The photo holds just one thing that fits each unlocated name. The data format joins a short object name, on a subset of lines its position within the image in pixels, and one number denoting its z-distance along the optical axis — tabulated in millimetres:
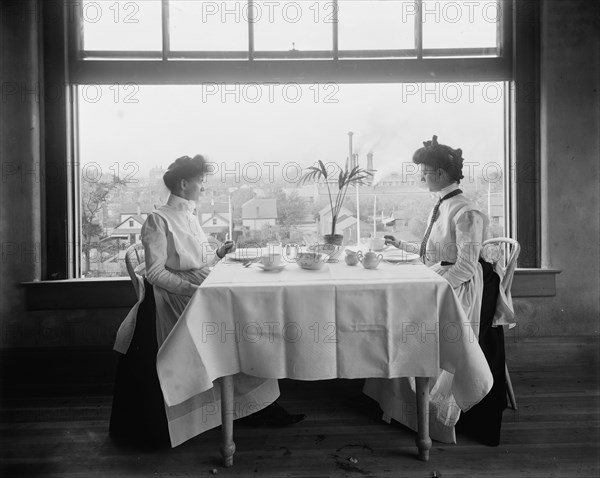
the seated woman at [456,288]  2402
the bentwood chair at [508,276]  2590
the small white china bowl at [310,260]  2371
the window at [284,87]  3395
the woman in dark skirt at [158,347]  2387
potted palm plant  3272
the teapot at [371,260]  2375
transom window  3404
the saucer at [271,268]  2338
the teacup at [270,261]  2332
